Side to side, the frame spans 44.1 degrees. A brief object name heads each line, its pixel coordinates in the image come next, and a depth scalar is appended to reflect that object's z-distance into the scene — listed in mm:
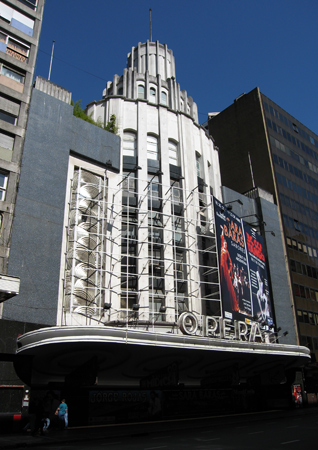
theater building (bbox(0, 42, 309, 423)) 23312
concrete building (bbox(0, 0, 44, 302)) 25328
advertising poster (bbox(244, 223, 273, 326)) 35625
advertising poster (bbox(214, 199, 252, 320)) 31750
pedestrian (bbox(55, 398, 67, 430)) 20734
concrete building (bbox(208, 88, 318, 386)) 45344
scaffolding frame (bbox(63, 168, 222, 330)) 27203
